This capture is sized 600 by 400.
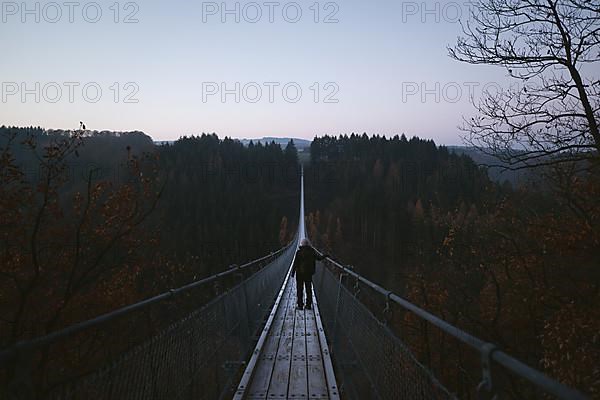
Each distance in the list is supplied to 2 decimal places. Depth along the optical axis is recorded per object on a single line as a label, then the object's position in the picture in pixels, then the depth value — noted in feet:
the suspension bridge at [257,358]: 5.22
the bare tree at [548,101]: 24.41
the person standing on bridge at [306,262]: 29.40
